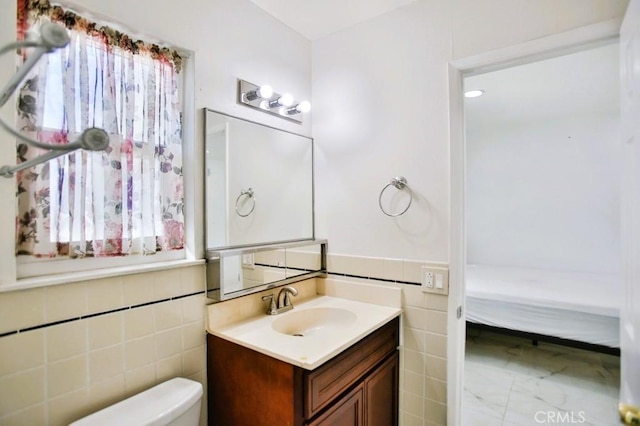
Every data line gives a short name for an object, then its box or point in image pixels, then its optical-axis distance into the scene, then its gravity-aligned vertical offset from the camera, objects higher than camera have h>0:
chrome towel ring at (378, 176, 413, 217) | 1.77 +0.17
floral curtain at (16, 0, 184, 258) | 1.07 +0.28
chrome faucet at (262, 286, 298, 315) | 1.74 -0.47
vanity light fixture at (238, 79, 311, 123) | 1.72 +0.66
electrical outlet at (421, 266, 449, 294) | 1.64 -0.34
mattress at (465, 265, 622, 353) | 2.49 -0.78
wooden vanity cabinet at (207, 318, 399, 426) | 1.22 -0.73
